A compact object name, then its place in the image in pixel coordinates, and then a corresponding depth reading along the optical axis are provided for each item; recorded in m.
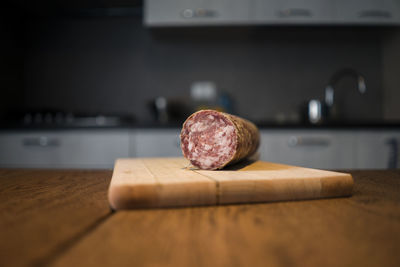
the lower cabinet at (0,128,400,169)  1.95
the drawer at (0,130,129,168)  1.96
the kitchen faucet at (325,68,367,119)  2.63
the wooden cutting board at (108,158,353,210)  0.41
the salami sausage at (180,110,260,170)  0.68
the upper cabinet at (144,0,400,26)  2.19
